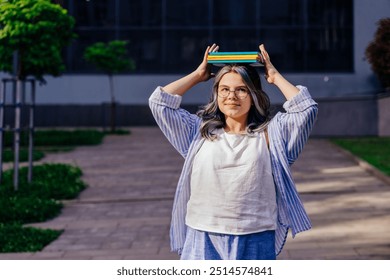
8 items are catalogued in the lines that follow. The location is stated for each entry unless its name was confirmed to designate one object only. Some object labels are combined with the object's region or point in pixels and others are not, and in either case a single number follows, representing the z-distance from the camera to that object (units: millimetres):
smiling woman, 3836
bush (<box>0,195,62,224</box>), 11894
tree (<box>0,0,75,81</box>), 13789
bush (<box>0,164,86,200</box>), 14078
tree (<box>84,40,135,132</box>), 31344
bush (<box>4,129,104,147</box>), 26734
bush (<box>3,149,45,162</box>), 20891
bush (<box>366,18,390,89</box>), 19705
